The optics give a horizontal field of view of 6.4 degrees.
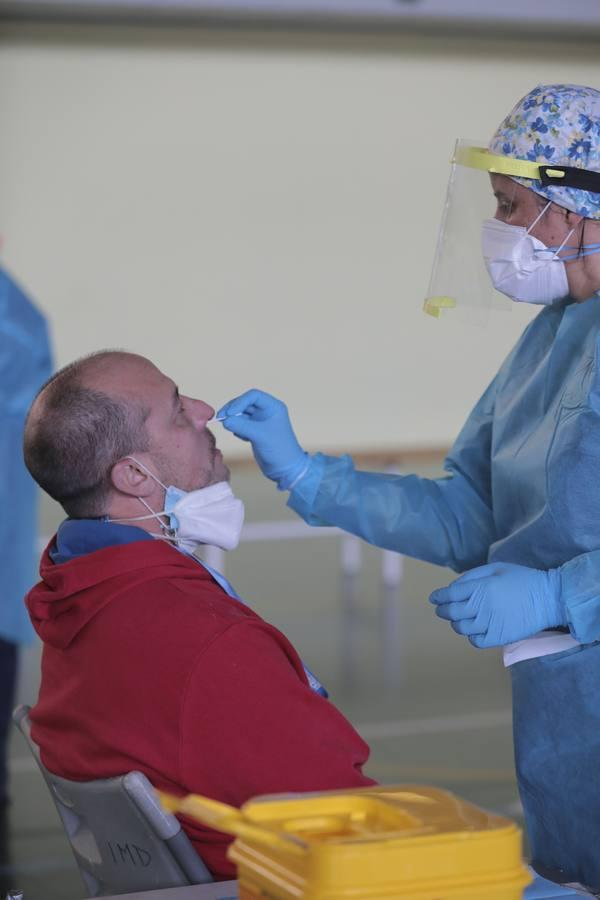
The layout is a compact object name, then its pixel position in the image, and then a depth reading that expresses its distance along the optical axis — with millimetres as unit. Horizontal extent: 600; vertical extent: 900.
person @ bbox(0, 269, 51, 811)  7048
